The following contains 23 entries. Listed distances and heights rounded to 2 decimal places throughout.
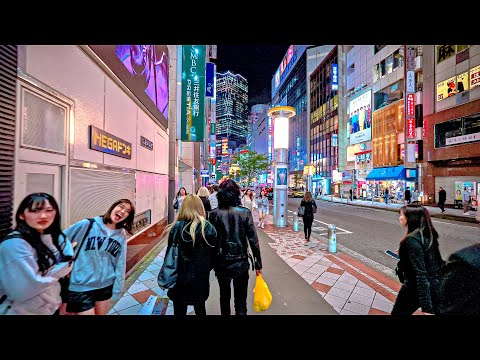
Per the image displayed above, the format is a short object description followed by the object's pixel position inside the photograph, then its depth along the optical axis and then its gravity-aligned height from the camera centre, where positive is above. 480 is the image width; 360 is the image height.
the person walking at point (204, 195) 6.65 -0.44
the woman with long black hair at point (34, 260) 1.68 -0.70
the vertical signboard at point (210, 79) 22.33 +10.75
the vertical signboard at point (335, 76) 40.50 +20.36
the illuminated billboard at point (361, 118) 31.97 +10.32
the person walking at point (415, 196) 20.45 -1.18
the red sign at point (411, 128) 23.47 +6.18
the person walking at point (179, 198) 9.08 -0.76
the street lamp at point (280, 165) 11.19 +0.90
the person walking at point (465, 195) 18.75 -0.92
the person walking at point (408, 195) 21.23 -1.13
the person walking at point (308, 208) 7.71 -0.94
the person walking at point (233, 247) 2.73 -0.86
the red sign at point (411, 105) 23.58 +8.77
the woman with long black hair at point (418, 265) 2.18 -0.87
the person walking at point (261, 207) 11.17 -1.36
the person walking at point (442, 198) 16.97 -1.11
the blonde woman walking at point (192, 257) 2.39 -0.87
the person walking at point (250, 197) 13.75 -1.00
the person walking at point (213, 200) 9.79 -0.88
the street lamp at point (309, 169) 37.84 +2.38
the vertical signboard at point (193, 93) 12.41 +5.16
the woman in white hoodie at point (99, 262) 2.31 -0.94
